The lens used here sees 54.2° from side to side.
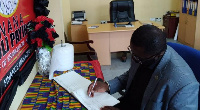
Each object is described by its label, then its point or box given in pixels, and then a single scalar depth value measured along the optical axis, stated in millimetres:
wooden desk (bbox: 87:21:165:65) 3770
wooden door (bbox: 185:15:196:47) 4796
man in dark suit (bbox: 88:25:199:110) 936
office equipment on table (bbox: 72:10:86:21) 4884
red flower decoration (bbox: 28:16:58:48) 1613
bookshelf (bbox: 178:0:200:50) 4668
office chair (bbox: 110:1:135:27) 4422
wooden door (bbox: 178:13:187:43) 5252
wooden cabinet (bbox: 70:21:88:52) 4406
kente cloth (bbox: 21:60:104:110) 1302
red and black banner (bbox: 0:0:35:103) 1093
